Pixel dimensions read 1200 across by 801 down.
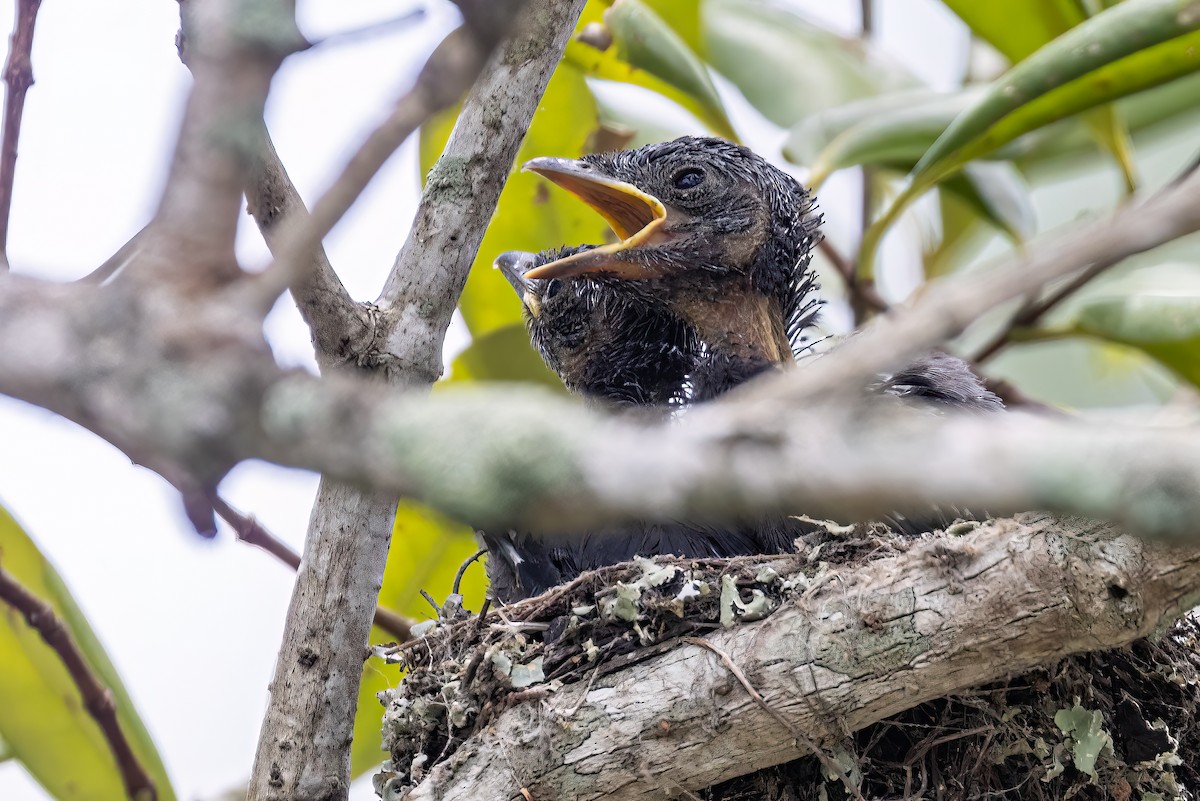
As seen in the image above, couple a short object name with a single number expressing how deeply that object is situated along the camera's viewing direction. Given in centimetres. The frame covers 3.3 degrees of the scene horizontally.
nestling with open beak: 306
